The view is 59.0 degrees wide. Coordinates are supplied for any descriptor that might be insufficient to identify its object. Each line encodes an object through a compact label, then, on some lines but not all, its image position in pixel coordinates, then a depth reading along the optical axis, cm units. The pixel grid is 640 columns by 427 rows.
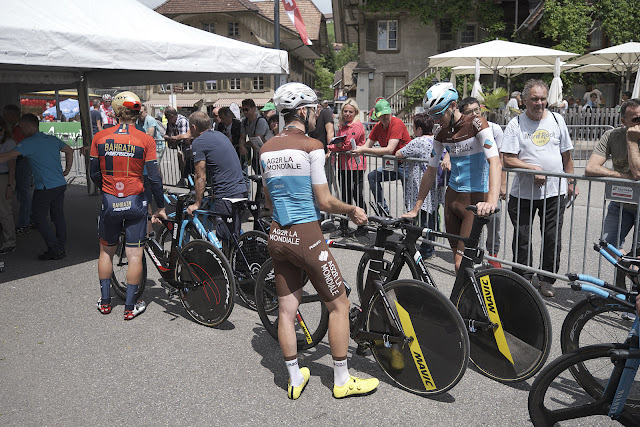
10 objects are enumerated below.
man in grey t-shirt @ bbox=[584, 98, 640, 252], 494
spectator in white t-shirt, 541
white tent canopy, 614
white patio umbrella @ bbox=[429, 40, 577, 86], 1531
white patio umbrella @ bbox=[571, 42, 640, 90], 1653
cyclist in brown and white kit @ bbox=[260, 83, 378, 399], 348
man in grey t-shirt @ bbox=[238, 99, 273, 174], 980
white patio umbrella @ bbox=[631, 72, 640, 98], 1256
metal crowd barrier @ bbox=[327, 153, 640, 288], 493
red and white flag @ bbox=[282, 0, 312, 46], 1262
